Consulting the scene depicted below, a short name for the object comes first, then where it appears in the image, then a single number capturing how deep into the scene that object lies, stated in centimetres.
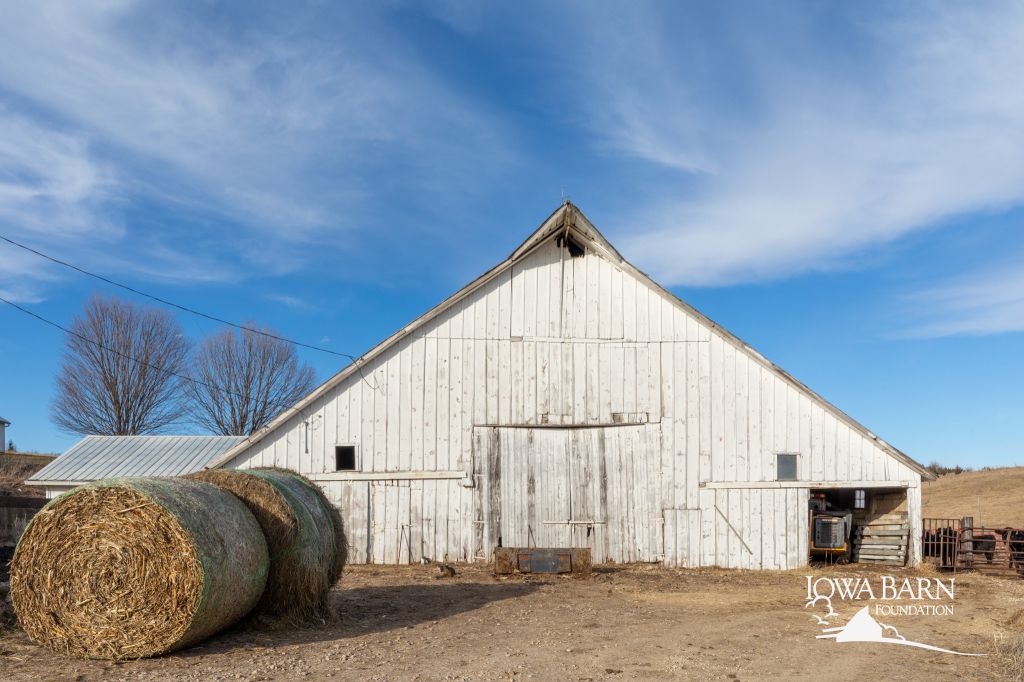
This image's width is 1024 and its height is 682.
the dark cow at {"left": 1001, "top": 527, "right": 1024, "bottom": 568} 1758
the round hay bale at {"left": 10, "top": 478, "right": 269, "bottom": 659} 861
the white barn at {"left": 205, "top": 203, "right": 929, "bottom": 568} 1773
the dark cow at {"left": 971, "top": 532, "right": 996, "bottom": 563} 1795
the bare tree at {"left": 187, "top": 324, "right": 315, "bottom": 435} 4647
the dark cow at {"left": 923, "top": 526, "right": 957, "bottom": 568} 1828
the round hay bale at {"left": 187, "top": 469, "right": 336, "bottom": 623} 1031
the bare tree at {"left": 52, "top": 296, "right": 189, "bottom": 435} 4647
